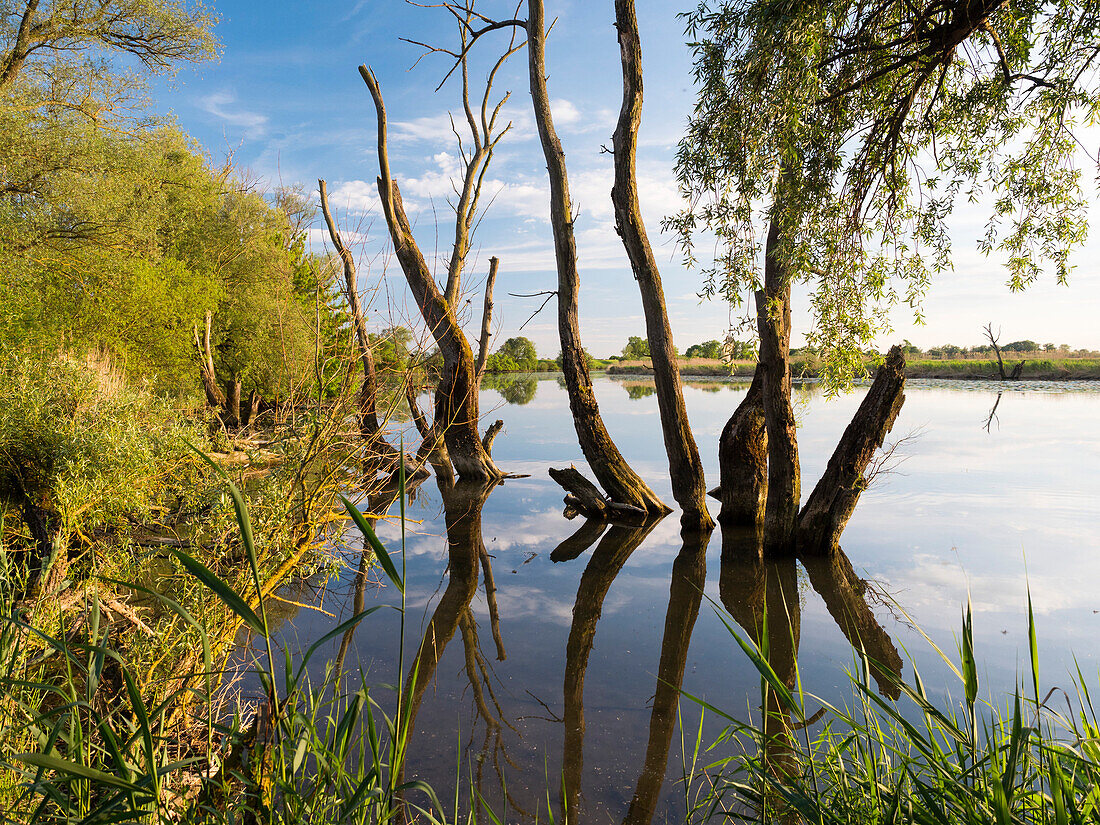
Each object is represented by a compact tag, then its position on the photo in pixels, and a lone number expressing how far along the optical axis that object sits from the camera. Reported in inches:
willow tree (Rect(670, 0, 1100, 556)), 213.8
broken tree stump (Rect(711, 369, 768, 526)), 310.7
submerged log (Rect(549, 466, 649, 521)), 348.5
